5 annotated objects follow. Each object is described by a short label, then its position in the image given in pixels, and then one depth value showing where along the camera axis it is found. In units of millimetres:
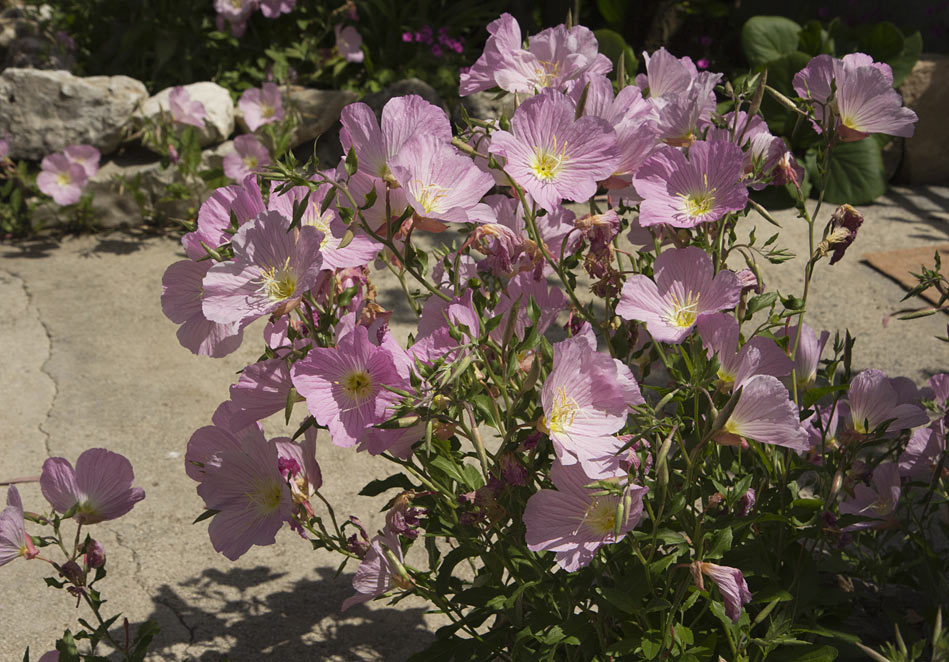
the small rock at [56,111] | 4422
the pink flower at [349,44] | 4809
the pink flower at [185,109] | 4301
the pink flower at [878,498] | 1606
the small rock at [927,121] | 4953
